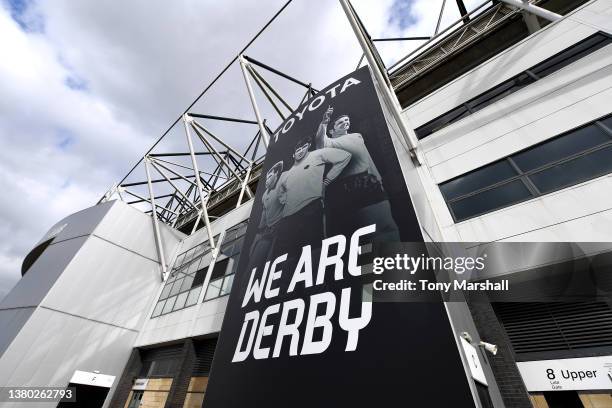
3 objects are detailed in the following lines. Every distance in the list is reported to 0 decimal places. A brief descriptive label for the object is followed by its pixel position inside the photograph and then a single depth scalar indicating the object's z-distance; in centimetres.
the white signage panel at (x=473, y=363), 400
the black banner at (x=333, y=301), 423
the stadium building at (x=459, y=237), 606
